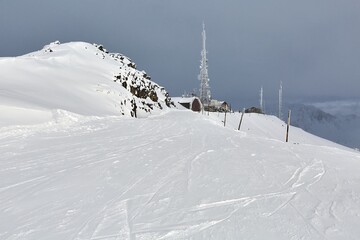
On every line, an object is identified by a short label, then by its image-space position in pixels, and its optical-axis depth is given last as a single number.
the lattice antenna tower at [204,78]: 70.25
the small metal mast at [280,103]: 90.25
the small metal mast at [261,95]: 97.94
